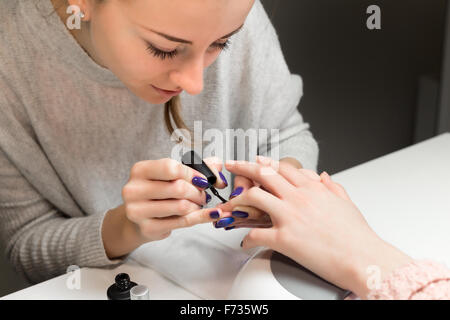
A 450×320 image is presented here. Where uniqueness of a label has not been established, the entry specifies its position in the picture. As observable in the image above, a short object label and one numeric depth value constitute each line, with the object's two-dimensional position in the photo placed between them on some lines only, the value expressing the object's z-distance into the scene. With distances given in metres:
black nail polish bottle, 0.54
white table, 0.57
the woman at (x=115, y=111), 0.56
